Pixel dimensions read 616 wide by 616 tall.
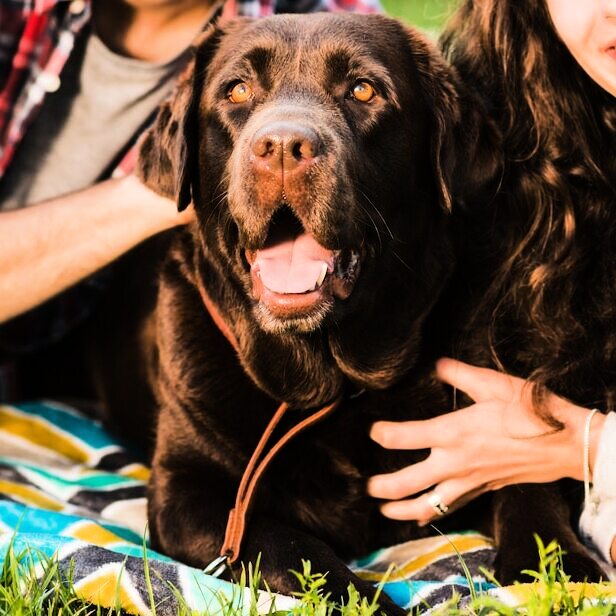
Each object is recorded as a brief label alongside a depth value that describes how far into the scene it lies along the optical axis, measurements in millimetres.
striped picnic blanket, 2219
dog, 2449
